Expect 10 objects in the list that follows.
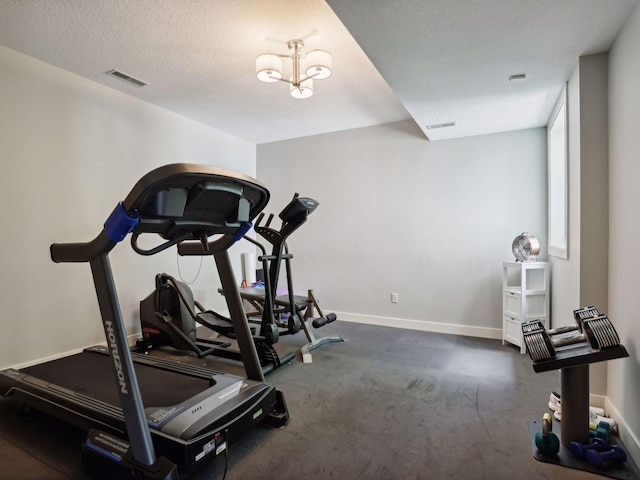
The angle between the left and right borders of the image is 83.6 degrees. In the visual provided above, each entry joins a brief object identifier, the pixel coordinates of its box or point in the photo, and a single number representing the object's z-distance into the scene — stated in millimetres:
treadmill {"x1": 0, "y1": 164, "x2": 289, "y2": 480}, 1472
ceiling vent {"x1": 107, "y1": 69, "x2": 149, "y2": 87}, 3168
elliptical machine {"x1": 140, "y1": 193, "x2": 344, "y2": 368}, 3072
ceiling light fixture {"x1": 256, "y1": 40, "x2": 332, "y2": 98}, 2607
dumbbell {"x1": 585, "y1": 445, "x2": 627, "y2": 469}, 1715
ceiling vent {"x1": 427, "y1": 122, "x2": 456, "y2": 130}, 3630
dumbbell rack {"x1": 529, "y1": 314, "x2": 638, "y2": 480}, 1732
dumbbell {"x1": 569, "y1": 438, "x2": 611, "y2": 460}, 1795
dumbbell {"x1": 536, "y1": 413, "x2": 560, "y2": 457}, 1791
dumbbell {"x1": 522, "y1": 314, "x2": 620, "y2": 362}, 1740
